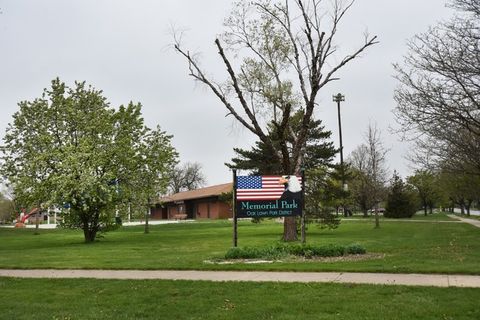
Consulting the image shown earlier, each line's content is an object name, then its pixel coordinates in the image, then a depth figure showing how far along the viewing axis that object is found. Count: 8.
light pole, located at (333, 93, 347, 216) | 50.93
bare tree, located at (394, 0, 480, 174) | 16.98
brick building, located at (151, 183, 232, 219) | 68.50
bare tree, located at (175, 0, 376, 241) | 21.59
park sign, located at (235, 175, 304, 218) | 15.94
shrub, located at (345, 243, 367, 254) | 15.38
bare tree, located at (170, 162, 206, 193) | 112.38
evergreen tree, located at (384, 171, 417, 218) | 58.66
